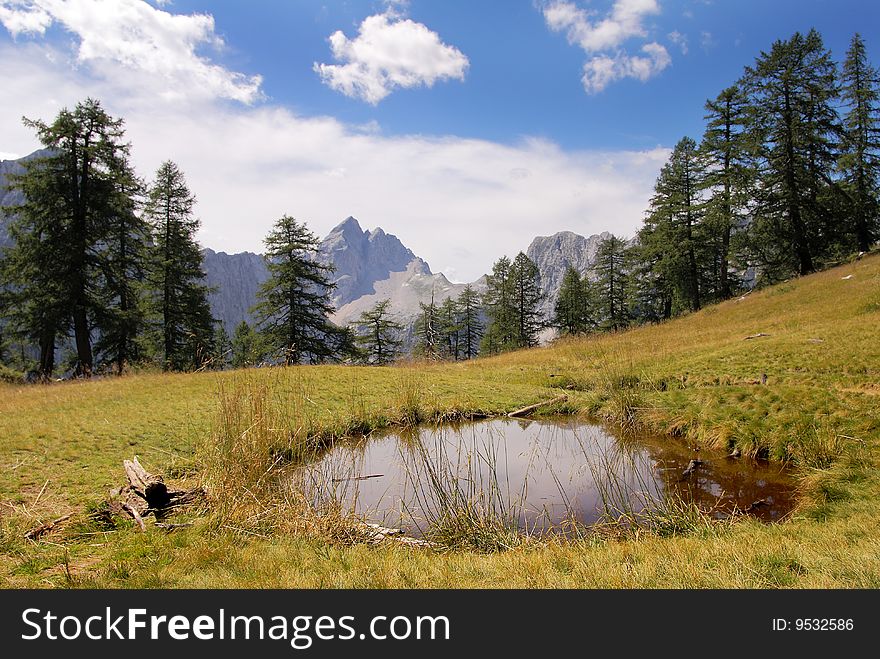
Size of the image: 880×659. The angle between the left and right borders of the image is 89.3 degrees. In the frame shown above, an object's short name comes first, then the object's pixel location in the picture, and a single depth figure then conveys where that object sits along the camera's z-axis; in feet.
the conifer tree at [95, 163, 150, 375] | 68.49
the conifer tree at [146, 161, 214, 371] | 81.41
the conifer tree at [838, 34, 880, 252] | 99.35
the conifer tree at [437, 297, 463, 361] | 172.96
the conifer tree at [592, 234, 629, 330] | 148.46
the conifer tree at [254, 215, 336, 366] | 96.94
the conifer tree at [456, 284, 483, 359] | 179.11
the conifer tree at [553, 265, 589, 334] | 164.45
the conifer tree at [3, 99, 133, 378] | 63.52
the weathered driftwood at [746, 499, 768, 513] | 19.43
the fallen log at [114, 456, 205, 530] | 18.06
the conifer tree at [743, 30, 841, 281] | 94.22
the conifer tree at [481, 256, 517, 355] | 155.63
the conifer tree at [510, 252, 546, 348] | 152.35
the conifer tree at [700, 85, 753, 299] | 102.06
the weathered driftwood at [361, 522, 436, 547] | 16.13
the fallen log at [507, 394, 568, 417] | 39.24
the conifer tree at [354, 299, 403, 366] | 129.90
